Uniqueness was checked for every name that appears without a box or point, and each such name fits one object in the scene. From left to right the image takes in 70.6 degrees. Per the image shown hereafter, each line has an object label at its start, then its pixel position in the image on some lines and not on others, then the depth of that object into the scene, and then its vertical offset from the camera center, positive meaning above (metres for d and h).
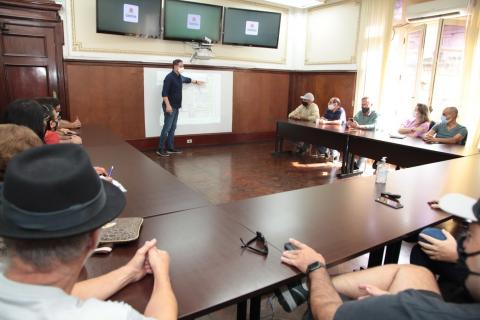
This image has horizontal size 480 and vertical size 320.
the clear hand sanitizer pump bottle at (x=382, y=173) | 2.12 -0.46
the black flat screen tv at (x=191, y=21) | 5.56 +1.17
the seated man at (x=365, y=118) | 4.96 -0.31
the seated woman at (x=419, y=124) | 4.52 -0.31
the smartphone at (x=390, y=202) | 1.74 -0.53
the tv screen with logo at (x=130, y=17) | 5.02 +1.06
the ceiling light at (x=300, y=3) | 6.31 +1.72
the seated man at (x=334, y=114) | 5.57 -0.28
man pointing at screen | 5.43 -0.20
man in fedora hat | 0.64 -0.27
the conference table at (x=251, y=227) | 1.06 -0.57
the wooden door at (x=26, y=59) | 4.31 +0.32
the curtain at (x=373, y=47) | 5.52 +0.86
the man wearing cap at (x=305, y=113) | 5.68 -0.29
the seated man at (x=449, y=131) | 3.90 -0.34
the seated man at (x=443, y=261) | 1.29 -0.66
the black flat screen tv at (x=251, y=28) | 6.11 +1.20
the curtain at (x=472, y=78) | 4.61 +0.34
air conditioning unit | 4.65 +1.29
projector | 5.89 +0.65
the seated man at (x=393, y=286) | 0.86 -0.56
